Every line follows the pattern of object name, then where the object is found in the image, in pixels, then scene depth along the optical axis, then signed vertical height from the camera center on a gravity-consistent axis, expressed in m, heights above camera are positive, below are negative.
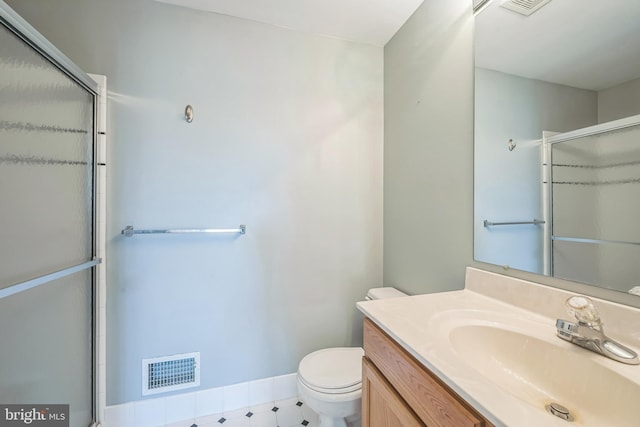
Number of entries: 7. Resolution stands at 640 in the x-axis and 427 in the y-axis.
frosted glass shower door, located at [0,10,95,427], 0.83 -0.08
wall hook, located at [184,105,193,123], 1.41 +0.57
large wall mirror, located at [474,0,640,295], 0.68 +0.25
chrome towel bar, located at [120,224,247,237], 1.31 -0.10
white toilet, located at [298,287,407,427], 1.11 -0.79
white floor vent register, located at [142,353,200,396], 1.38 -0.92
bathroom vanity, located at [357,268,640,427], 0.51 -0.37
